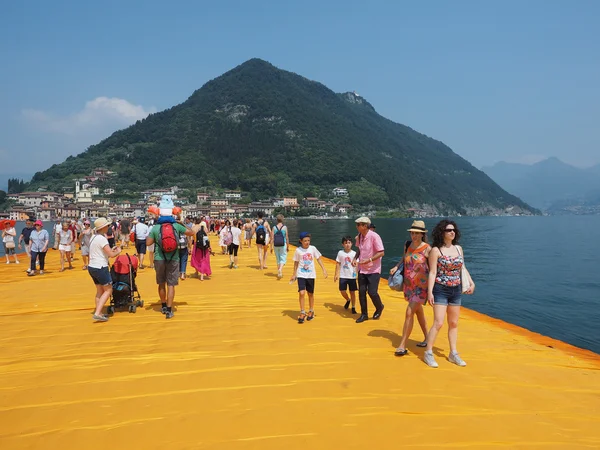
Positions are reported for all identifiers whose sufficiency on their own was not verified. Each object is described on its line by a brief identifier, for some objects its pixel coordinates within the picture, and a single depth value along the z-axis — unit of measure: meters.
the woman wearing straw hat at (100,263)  5.34
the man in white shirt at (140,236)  10.38
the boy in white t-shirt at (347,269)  6.05
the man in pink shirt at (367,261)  5.53
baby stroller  6.05
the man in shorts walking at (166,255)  5.51
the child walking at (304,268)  5.63
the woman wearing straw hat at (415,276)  4.30
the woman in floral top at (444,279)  4.07
